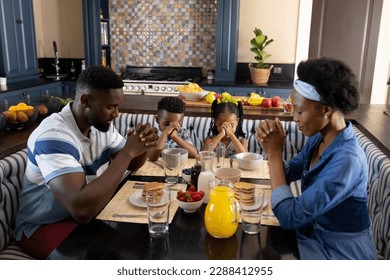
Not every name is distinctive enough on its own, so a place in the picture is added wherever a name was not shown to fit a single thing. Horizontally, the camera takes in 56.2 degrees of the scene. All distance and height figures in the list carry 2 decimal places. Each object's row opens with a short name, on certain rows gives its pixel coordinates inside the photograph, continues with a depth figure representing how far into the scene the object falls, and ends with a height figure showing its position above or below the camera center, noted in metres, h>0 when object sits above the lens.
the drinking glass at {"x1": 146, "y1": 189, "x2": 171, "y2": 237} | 1.03 -0.48
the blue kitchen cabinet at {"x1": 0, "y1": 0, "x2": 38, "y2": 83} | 3.69 -0.06
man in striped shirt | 1.13 -0.41
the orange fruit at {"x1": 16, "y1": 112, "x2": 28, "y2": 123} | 1.79 -0.38
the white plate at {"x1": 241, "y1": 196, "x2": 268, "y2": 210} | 1.08 -0.48
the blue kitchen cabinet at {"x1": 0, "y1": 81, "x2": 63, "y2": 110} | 3.43 -0.56
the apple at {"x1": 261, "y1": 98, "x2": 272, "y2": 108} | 2.51 -0.42
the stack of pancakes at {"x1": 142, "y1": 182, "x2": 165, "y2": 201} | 1.19 -0.51
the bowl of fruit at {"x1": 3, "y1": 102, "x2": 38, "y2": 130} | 1.77 -0.38
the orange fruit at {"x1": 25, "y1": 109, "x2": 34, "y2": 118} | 1.83 -0.37
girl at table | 1.95 -0.49
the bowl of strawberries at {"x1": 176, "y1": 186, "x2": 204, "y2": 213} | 1.17 -0.51
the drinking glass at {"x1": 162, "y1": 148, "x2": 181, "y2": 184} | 1.44 -0.50
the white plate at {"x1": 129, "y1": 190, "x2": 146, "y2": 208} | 1.22 -0.54
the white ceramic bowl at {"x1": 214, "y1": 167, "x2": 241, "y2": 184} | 1.35 -0.49
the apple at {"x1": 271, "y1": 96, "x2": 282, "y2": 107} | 2.52 -0.41
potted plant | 3.96 -0.20
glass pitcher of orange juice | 1.01 -0.47
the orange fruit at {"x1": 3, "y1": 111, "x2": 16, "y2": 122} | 1.76 -0.37
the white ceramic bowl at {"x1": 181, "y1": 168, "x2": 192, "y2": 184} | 1.44 -0.52
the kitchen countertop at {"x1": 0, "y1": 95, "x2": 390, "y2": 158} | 1.63 -0.46
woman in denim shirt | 1.04 -0.40
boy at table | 1.88 -0.43
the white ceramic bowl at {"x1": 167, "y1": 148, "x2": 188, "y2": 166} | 1.62 -0.50
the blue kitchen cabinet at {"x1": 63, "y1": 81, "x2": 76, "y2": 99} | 4.35 -0.57
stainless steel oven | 4.04 -0.46
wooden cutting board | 2.50 -0.45
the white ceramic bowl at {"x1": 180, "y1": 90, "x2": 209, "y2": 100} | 2.69 -0.40
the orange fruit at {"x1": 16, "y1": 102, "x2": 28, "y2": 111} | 1.82 -0.35
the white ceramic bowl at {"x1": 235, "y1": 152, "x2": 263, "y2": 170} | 1.64 -0.54
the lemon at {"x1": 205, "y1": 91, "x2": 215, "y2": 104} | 2.57 -0.40
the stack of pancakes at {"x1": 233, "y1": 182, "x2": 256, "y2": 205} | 1.11 -0.47
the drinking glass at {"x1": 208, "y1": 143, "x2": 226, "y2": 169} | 1.59 -0.49
